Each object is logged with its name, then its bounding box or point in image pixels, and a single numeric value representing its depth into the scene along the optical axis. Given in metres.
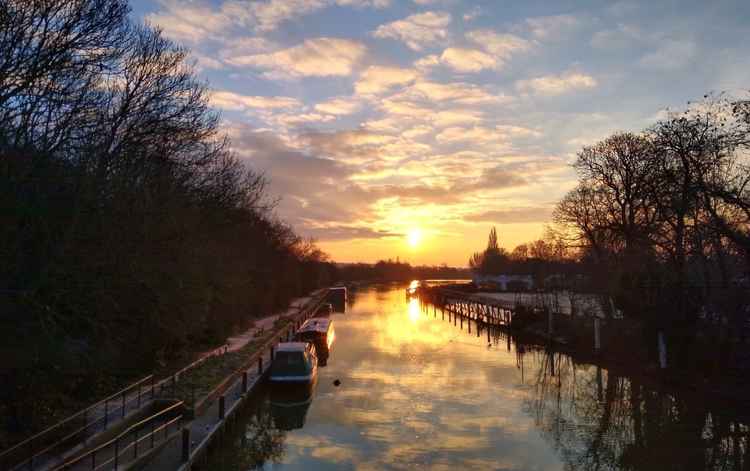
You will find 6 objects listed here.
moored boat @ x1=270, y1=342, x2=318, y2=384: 21.50
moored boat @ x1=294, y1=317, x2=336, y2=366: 31.31
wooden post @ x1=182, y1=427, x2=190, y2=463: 11.92
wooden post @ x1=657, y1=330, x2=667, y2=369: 23.32
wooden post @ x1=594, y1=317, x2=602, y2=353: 30.09
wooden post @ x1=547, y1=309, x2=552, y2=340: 38.18
